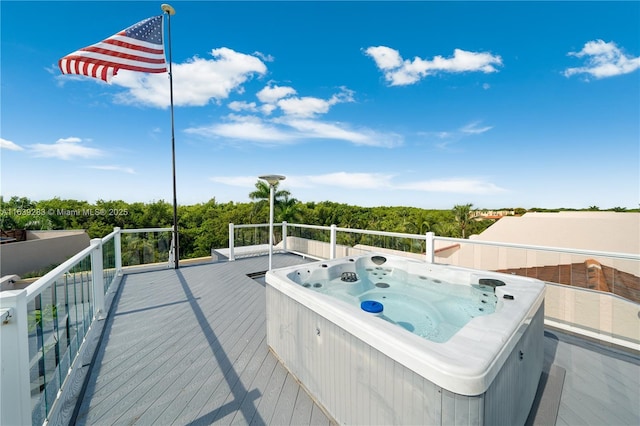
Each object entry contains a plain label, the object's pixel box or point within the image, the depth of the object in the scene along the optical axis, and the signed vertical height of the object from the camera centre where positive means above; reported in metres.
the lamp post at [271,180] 4.06 +0.46
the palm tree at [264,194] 15.23 +0.82
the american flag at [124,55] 4.48 +2.97
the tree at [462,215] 23.39 -0.80
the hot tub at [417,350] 1.16 -0.91
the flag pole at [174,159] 5.49 +1.13
